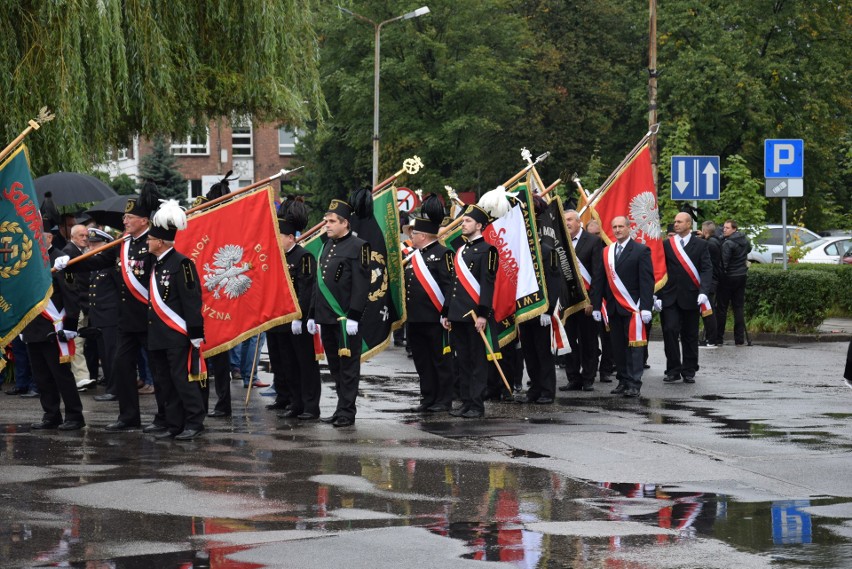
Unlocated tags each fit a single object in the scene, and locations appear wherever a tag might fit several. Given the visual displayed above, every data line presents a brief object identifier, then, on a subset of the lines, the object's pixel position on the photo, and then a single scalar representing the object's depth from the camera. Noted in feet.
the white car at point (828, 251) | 139.13
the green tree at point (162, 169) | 160.56
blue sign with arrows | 77.36
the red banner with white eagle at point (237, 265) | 45.29
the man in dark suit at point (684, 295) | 55.52
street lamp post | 166.68
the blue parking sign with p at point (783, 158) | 77.30
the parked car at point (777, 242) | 132.94
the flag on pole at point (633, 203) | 57.41
